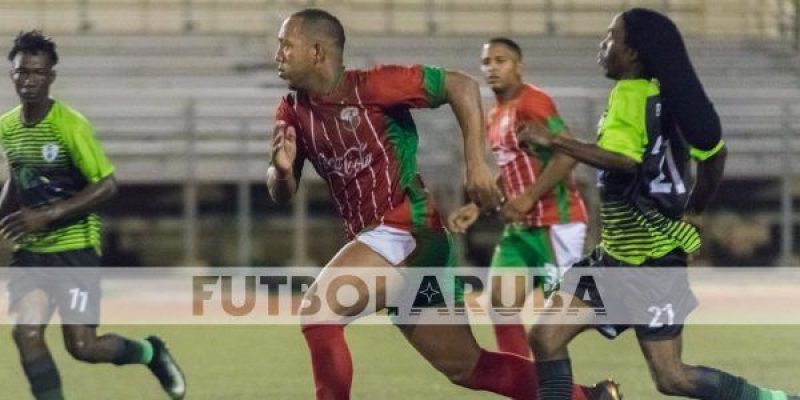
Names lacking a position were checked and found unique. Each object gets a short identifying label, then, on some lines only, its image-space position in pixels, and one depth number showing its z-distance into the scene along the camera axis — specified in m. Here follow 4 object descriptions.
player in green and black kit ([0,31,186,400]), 17.36
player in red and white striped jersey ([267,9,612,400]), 14.45
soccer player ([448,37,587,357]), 21.22
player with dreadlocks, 14.83
